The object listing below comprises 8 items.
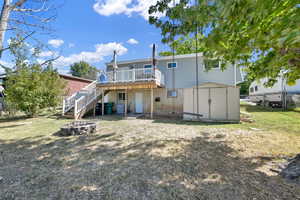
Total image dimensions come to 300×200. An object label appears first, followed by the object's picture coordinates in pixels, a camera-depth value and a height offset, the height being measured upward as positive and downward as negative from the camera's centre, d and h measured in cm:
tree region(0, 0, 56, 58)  381 +281
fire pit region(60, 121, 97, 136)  567 -108
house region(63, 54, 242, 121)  856 +108
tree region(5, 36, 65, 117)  889 +122
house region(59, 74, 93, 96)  1825 +310
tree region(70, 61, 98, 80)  4656 +1177
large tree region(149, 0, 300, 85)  111 +95
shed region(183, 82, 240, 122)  816 +0
